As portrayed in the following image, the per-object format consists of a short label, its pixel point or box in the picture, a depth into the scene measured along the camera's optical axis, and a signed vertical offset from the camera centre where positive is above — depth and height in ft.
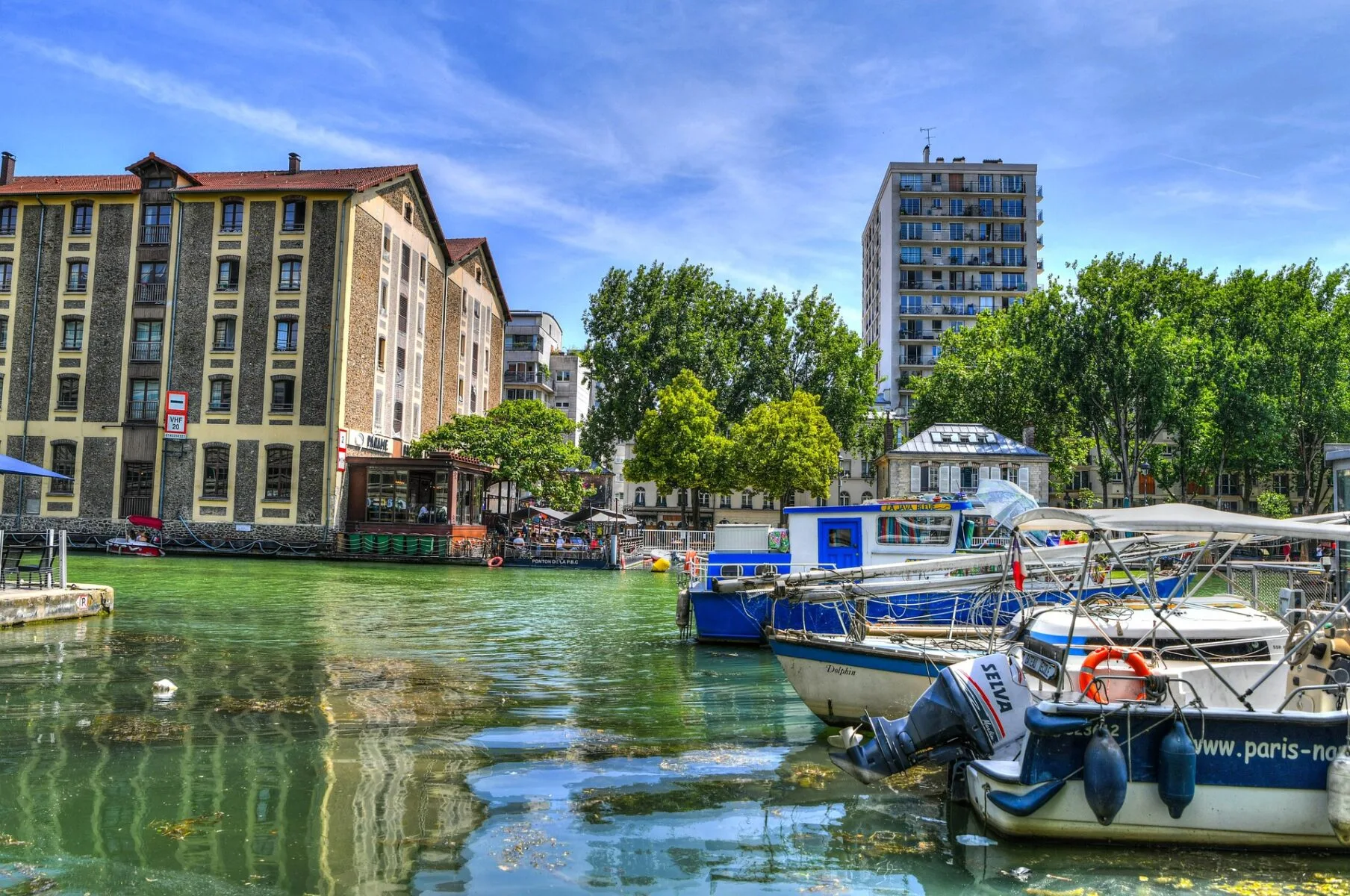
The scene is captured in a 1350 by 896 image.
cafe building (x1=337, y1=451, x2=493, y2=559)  158.10 +1.28
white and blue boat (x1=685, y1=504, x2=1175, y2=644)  66.44 -2.19
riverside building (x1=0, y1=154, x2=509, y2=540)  163.63 +27.93
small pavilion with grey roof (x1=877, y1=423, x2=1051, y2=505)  186.09 +11.77
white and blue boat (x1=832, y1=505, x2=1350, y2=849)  27.84 -5.67
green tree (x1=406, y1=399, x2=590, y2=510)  171.12 +12.15
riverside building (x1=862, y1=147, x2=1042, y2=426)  307.58 +84.77
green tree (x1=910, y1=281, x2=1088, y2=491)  177.27 +29.29
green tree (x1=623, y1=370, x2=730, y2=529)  182.91 +13.93
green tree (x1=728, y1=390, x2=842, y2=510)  182.29 +13.43
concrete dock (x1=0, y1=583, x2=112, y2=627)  66.44 -6.54
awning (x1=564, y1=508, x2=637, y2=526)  179.63 +0.71
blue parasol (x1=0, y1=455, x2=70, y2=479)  71.51 +2.82
